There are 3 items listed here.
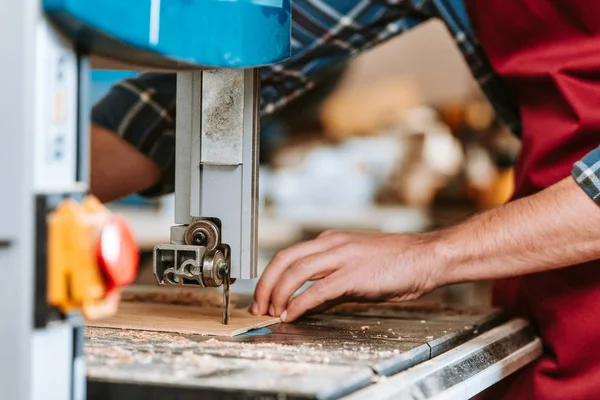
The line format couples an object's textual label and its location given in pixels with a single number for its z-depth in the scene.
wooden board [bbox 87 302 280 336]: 1.34
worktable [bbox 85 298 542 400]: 1.12
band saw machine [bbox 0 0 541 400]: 1.09
